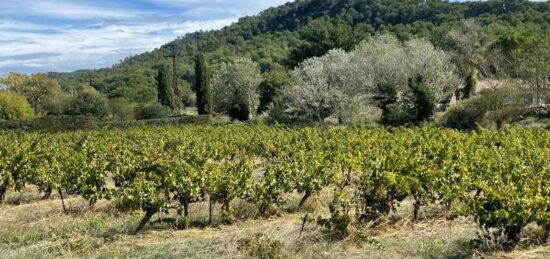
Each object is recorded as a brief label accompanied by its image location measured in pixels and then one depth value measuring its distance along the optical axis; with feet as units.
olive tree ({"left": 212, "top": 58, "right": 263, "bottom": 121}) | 145.69
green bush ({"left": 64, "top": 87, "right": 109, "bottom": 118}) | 167.24
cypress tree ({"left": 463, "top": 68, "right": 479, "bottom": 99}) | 131.34
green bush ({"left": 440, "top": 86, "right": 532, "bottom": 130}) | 86.94
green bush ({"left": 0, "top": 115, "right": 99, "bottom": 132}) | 117.80
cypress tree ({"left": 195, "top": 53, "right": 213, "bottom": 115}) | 151.02
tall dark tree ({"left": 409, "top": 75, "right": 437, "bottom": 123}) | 95.55
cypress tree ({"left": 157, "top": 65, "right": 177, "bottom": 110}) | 179.84
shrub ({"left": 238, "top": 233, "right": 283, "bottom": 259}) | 21.20
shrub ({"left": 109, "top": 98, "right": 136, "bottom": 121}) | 161.59
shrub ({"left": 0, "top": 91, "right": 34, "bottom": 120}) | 181.47
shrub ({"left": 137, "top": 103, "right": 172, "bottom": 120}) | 153.58
